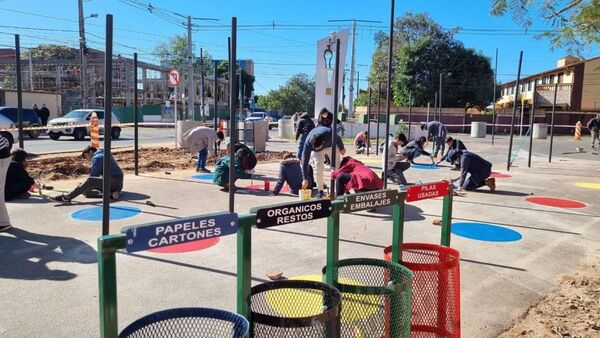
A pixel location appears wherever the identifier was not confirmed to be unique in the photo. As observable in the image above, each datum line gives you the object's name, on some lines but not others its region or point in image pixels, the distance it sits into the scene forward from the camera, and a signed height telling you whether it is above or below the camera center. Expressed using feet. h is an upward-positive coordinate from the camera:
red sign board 11.78 -1.83
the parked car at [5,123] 55.57 -1.74
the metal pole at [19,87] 29.47 +1.32
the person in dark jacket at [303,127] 38.10 -0.87
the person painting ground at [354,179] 24.73 -3.21
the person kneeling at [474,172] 33.65 -3.67
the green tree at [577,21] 13.37 +2.97
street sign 59.51 +4.33
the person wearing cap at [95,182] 26.61 -4.04
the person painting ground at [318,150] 27.45 -2.03
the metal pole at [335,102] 20.57 +0.66
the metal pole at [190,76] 117.04 +9.56
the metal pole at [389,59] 19.20 +2.37
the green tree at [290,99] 287.07 +9.98
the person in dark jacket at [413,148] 46.25 -2.83
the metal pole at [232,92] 14.66 +0.69
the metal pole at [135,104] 34.17 +0.55
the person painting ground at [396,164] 34.99 -3.36
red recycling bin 10.68 -4.05
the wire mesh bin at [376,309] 9.12 -3.70
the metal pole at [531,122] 47.28 -0.04
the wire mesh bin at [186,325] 7.36 -3.40
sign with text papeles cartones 6.86 -1.78
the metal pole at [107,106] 10.91 +0.11
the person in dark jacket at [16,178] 26.71 -3.92
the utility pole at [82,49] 115.44 +14.78
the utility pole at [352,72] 136.15 +12.87
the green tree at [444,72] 145.38 +14.66
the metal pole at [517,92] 41.98 +2.82
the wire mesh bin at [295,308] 7.70 -3.47
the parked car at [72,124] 74.49 -2.37
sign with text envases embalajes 9.94 -1.78
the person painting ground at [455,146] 45.96 -2.53
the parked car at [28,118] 67.77 -1.36
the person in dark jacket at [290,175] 30.62 -3.81
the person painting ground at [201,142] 39.73 -2.41
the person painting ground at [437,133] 56.54 -1.59
